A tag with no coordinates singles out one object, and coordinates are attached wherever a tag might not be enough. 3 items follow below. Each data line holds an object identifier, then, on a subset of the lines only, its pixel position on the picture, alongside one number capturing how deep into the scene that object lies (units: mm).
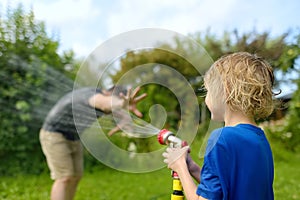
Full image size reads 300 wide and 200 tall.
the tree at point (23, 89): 3674
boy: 903
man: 2128
